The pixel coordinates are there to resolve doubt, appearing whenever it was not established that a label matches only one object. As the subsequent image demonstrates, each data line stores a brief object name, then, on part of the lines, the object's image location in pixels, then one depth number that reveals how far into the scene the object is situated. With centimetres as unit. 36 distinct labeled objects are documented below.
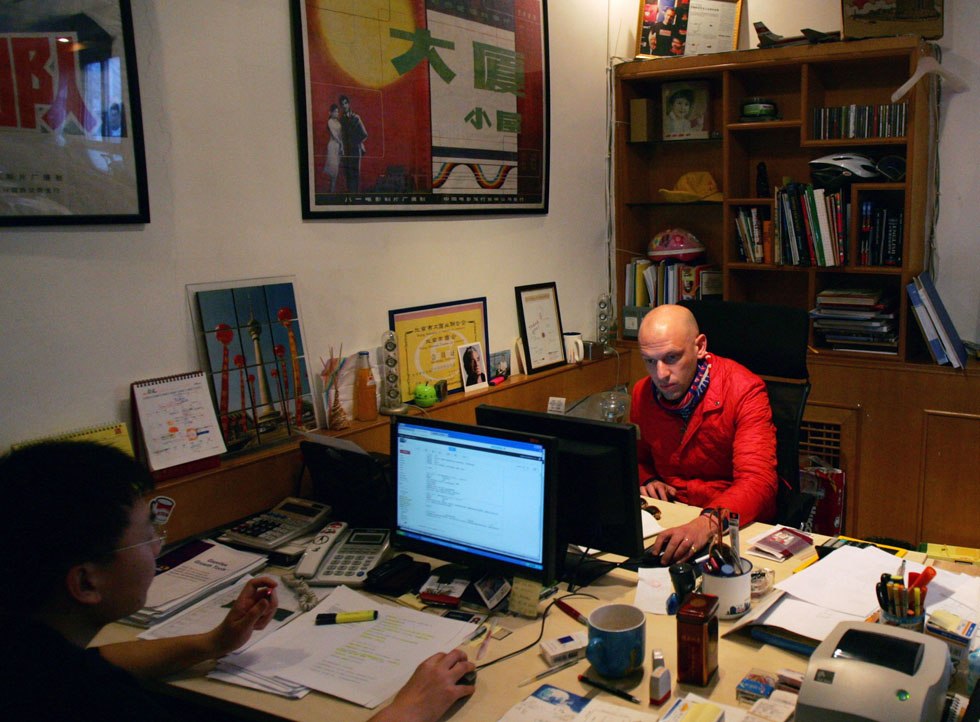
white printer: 127
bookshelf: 351
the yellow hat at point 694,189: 406
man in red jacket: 261
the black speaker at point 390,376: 296
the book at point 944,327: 340
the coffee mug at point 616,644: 158
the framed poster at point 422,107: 273
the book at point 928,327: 343
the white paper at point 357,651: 164
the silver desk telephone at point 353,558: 207
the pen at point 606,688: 154
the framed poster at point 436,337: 308
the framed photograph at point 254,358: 246
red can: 154
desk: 155
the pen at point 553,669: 162
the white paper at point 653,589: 188
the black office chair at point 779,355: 267
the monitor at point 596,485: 194
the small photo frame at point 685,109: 400
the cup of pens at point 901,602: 155
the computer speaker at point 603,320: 414
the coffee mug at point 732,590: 173
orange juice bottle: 286
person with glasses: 117
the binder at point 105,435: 213
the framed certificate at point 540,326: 361
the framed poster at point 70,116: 202
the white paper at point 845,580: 179
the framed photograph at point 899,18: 345
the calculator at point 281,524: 228
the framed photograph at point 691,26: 398
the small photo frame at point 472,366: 328
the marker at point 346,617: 187
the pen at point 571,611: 183
